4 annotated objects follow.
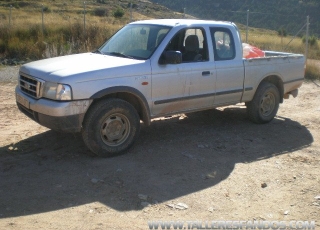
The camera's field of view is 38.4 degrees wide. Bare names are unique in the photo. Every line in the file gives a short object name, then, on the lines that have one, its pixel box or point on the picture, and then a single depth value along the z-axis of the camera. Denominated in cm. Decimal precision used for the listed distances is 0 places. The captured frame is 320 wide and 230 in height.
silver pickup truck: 590
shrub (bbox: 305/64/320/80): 1409
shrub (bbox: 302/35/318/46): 2402
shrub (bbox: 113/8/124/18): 3242
